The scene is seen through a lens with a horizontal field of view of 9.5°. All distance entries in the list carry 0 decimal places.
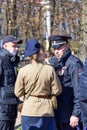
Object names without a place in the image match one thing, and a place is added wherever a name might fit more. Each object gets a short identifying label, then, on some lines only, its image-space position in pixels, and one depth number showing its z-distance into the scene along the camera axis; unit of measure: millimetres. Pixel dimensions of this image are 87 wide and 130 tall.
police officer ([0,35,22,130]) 7369
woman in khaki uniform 6744
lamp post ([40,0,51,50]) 16985
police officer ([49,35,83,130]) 6619
